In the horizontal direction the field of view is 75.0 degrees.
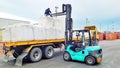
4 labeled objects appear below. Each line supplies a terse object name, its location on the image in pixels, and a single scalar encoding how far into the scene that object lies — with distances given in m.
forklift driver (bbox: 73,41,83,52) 4.82
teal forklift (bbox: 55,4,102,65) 4.54
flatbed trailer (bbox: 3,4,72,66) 4.47
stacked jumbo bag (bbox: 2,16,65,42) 4.39
